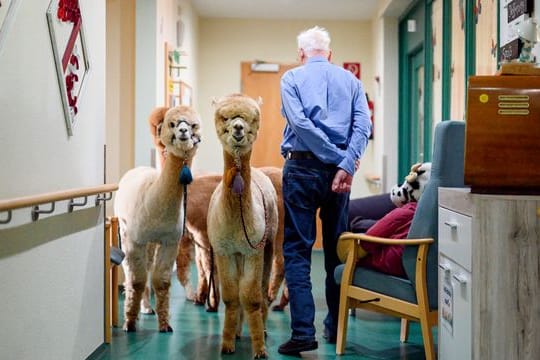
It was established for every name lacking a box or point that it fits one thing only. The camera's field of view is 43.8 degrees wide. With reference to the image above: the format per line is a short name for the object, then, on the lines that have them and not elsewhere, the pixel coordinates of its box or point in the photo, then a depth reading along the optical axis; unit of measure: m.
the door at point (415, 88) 5.91
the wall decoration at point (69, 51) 2.72
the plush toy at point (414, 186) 3.63
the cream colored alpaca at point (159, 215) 3.70
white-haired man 3.47
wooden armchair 3.02
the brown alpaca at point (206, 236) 4.50
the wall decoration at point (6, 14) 2.15
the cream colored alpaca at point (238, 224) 3.23
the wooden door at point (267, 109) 8.35
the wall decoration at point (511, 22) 3.06
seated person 3.33
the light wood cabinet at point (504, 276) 2.13
